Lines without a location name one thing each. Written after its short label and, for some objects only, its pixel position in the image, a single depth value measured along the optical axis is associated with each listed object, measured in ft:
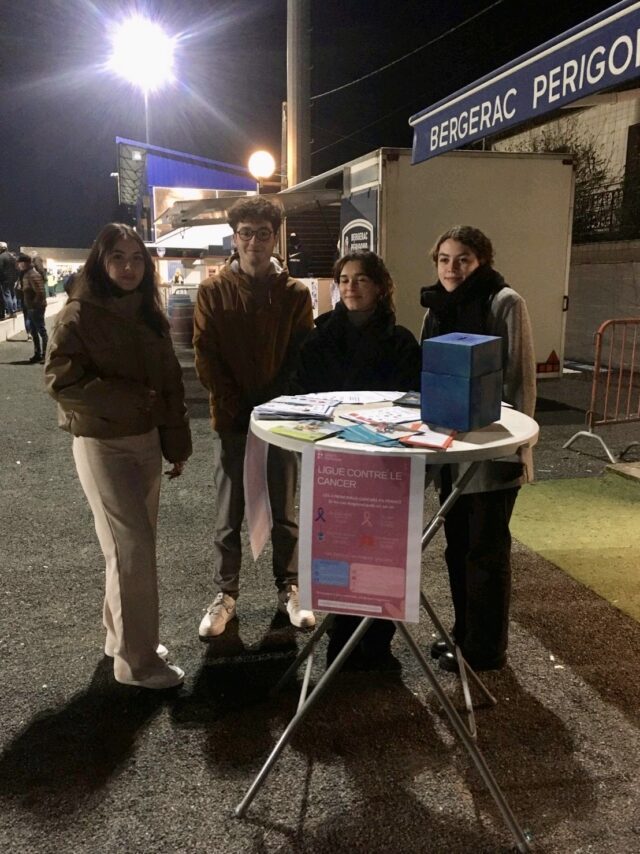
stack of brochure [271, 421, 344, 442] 6.82
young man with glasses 10.52
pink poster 6.53
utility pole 35.70
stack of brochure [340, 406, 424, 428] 7.43
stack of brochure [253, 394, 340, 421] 7.62
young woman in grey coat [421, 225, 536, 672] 9.05
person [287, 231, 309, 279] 38.58
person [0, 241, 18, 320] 53.47
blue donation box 6.86
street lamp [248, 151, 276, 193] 42.39
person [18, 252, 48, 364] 40.55
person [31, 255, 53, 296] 43.18
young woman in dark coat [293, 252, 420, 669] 9.40
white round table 6.36
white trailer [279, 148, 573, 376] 26.25
